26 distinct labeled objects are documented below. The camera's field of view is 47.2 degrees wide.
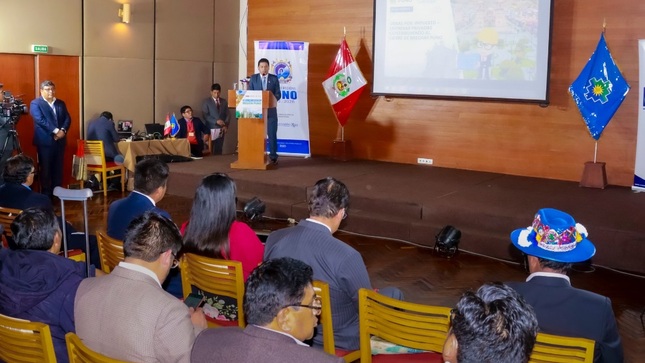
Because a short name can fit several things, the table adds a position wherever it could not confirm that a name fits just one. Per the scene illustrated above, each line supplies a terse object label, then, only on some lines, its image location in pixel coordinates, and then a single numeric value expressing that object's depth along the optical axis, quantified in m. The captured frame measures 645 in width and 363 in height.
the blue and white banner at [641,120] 7.99
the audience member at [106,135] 9.56
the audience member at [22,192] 4.66
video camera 8.38
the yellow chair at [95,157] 9.24
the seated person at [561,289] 2.71
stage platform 6.54
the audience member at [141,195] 4.19
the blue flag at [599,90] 8.40
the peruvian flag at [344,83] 10.35
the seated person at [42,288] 2.86
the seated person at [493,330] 1.71
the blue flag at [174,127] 10.70
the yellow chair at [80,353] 2.12
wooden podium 9.02
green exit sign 9.39
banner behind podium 10.70
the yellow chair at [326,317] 2.94
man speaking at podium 9.56
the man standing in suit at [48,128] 8.88
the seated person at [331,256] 3.25
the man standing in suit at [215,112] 11.50
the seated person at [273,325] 2.01
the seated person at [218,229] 3.71
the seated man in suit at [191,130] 10.91
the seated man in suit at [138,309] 2.39
